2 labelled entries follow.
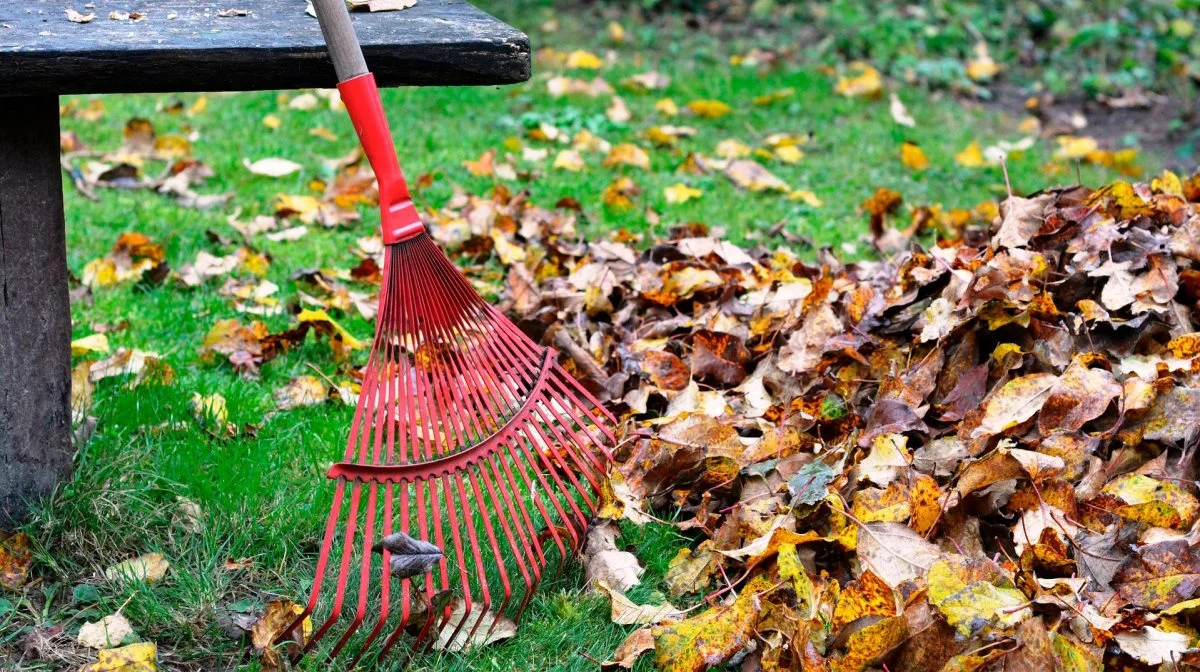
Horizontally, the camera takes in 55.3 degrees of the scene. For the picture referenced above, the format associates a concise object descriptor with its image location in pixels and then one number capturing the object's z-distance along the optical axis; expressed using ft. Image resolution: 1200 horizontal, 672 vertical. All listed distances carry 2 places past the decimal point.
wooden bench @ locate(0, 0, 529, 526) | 5.19
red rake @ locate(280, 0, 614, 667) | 5.59
